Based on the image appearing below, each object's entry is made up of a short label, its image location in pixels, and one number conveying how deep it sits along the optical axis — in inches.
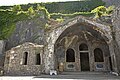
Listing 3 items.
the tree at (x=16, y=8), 1122.7
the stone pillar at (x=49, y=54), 623.2
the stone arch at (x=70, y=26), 647.8
